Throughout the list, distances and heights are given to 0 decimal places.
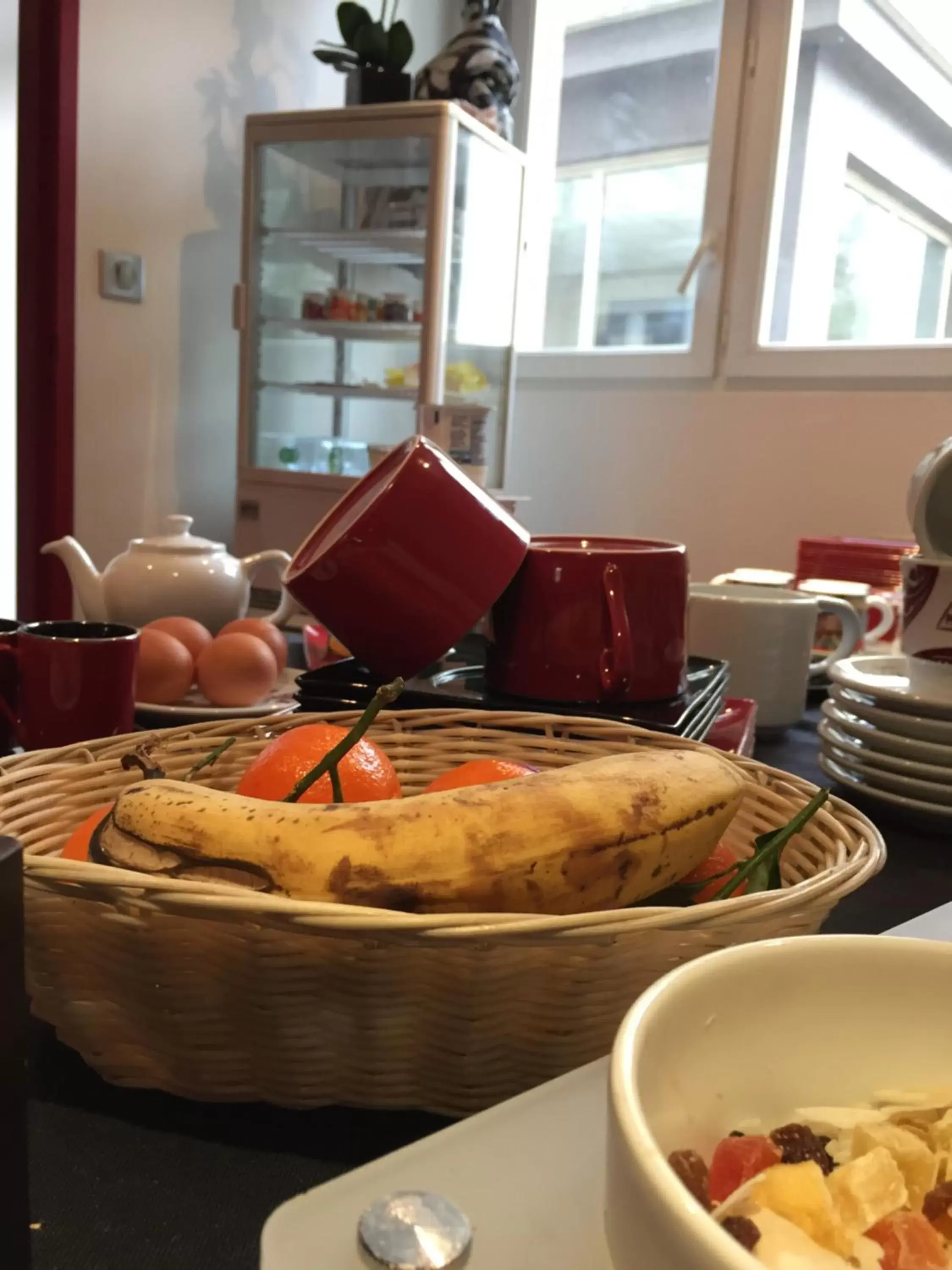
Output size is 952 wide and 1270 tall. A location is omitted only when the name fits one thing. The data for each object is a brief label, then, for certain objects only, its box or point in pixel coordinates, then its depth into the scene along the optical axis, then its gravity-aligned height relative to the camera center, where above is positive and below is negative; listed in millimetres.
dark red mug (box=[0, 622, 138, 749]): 707 -182
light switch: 2129 +327
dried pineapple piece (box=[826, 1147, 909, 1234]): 229 -164
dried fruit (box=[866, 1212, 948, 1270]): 216 -165
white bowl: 246 -149
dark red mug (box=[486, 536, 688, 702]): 729 -117
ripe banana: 352 -142
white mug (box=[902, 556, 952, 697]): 753 -103
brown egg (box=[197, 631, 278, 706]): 851 -195
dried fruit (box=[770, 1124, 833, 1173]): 256 -171
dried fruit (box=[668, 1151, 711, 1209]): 228 -159
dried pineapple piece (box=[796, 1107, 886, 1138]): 275 -174
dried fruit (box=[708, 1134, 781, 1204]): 247 -169
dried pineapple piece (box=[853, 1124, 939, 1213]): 247 -167
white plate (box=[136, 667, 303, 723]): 826 -227
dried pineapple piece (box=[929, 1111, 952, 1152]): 259 -167
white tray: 268 -209
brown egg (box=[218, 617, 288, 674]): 927 -177
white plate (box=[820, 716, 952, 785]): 734 -205
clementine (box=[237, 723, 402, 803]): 465 -154
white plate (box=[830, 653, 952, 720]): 752 -158
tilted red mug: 697 -80
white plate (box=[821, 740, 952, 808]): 732 -220
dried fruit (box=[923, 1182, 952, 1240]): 233 -168
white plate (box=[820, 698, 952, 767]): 738 -191
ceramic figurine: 2227 +847
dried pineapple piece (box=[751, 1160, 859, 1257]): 221 -161
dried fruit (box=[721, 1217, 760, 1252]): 207 -156
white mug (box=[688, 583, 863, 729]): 1005 -169
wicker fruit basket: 326 -185
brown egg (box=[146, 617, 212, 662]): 884 -174
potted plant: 2219 +861
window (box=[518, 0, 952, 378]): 2209 +686
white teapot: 1076 -162
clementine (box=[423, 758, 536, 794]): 474 -151
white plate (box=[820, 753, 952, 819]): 729 -230
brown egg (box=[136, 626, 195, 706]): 836 -196
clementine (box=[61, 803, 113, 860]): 417 -175
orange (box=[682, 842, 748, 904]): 432 -181
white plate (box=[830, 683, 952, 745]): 747 -178
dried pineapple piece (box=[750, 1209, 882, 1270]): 206 -160
